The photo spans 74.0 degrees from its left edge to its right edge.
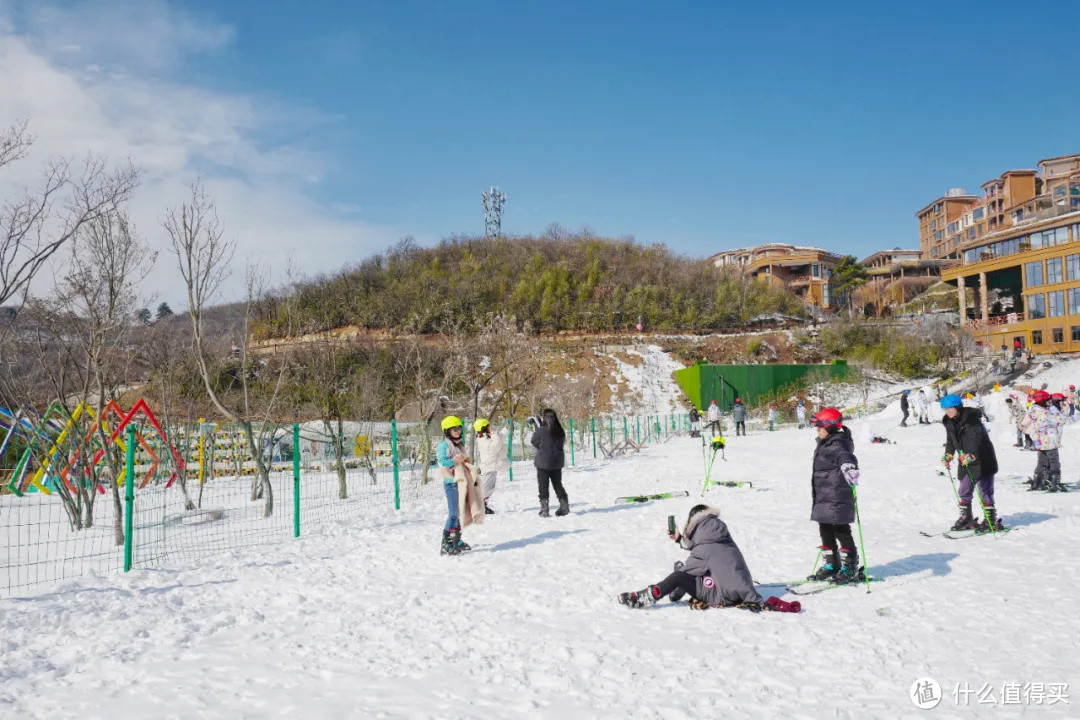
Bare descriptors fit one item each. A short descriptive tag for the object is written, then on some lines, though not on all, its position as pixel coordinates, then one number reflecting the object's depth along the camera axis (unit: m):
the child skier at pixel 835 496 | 6.02
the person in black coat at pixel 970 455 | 8.00
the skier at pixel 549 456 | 9.95
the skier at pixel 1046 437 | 10.52
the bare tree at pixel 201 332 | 10.94
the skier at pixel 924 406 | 26.25
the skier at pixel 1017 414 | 17.70
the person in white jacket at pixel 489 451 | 9.60
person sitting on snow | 5.37
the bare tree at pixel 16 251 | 8.35
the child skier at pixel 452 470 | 7.78
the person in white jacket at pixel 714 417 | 26.64
